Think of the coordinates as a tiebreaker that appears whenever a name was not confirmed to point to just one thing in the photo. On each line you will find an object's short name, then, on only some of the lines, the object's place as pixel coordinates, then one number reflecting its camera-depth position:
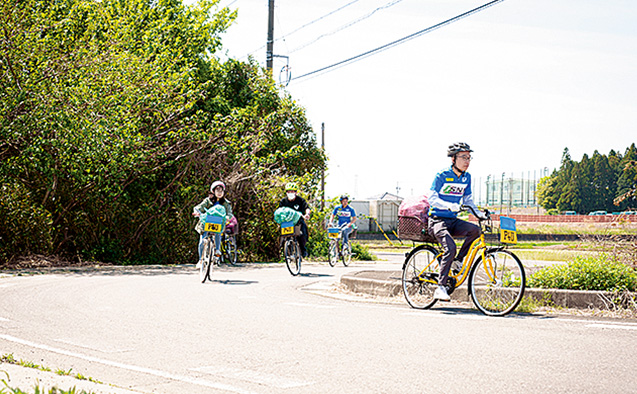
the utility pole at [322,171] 23.57
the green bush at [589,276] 8.66
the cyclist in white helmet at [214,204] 13.42
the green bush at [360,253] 23.80
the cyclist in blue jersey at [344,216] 20.06
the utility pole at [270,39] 28.83
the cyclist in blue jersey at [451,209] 8.55
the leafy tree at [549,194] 134.88
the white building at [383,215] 64.38
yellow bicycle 8.30
